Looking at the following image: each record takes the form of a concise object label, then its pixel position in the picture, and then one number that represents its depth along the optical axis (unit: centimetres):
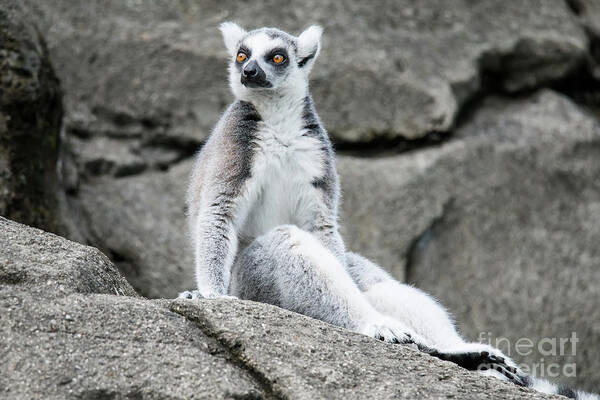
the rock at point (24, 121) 1524
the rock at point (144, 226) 1802
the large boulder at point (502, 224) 1897
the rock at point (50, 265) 919
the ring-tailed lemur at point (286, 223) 1071
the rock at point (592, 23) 2195
